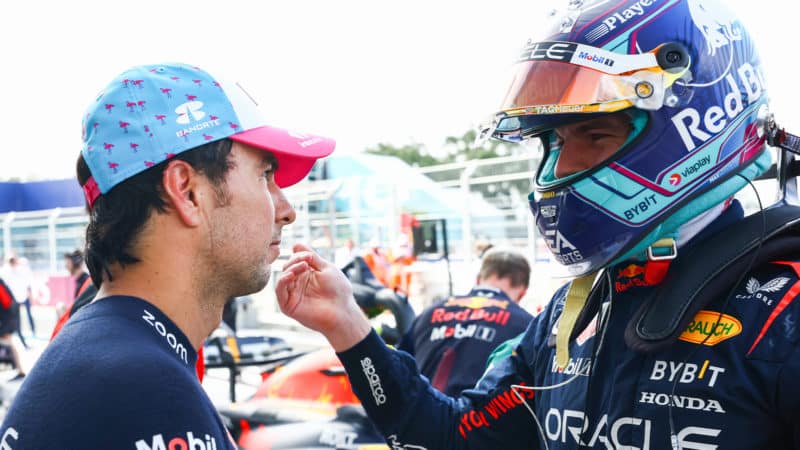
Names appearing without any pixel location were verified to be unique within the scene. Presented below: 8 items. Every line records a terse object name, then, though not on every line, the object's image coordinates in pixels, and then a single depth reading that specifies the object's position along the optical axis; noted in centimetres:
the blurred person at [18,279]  1390
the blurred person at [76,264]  964
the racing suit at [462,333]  402
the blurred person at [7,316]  845
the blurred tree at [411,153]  3928
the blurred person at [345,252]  1143
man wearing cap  119
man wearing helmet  143
